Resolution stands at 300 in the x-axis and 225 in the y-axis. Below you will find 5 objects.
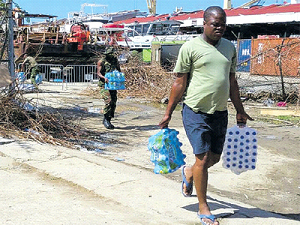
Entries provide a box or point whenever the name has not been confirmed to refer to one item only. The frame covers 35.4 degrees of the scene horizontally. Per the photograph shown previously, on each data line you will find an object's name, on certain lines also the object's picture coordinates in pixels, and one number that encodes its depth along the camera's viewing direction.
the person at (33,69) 16.15
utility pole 9.62
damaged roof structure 26.85
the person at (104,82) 10.09
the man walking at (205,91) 4.05
